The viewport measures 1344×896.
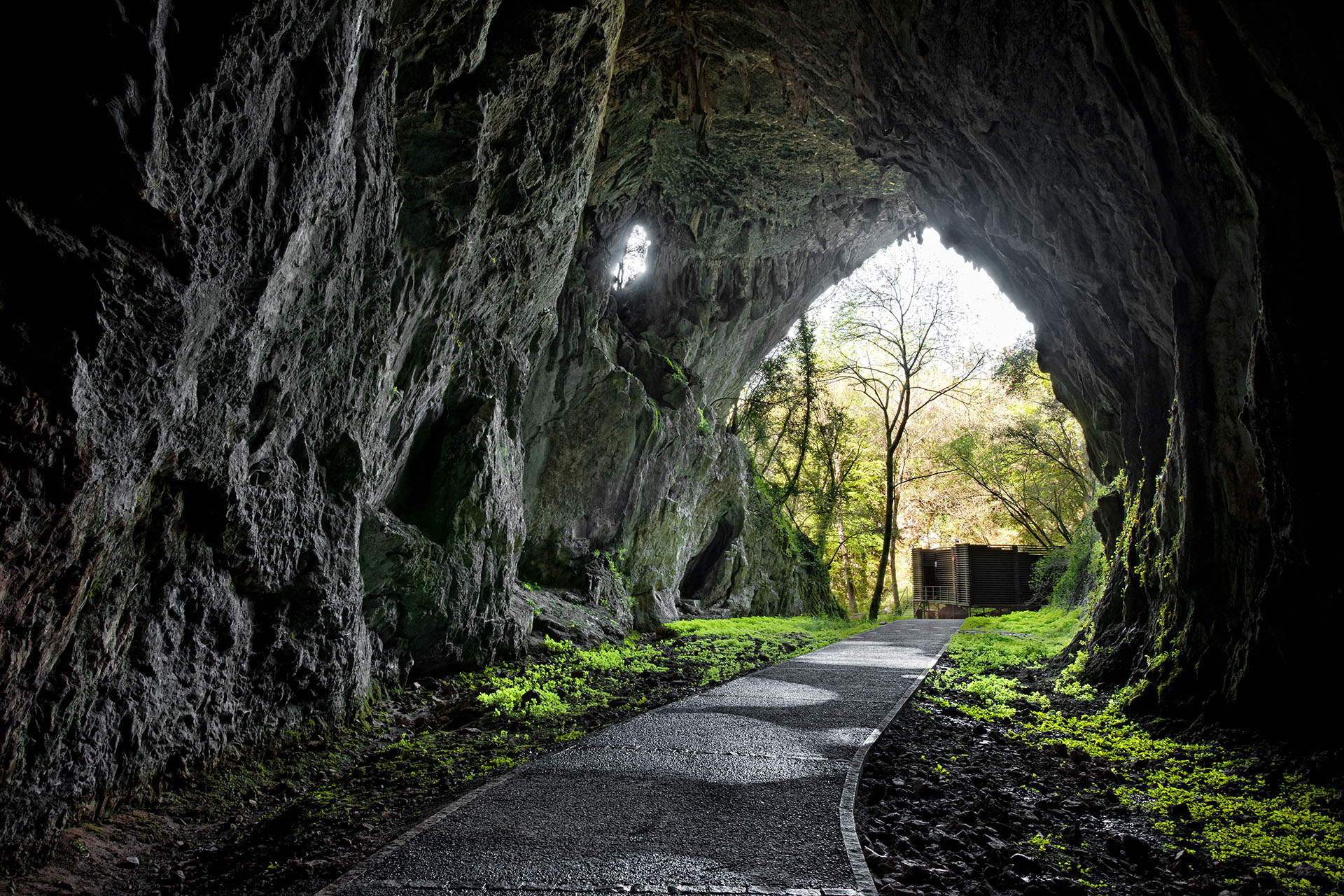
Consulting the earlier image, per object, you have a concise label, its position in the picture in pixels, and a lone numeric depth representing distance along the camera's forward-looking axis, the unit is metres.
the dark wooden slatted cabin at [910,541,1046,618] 23.89
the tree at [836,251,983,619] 20.91
